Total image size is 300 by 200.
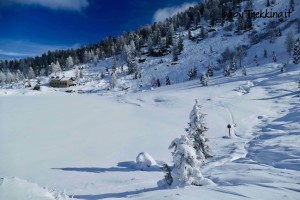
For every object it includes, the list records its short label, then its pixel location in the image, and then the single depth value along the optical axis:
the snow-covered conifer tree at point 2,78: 167.59
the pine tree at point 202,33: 161.35
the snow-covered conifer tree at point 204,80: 72.19
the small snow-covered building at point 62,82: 128.38
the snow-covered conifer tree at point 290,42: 103.75
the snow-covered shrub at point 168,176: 15.46
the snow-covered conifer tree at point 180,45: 149.18
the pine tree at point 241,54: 115.91
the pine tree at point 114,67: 142.00
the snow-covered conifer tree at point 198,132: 23.41
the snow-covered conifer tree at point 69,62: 168.12
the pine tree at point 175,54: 140.05
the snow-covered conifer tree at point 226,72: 86.12
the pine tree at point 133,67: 133.50
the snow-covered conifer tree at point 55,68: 159.62
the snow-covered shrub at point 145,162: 21.34
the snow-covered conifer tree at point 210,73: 101.70
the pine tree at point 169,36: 162.00
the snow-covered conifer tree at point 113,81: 117.00
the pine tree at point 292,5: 151.62
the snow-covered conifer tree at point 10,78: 166.00
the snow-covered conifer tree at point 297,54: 80.38
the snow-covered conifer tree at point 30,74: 162.38
